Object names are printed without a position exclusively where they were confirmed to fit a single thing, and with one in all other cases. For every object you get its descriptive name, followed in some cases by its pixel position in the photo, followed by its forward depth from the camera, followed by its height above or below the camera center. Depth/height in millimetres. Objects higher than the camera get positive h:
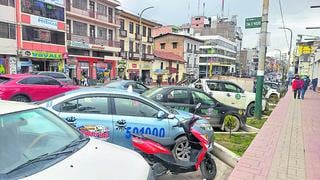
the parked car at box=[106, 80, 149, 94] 13311 -729
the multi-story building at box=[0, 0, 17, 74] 24922 +2658
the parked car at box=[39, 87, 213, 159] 5320 -853
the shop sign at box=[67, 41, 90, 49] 33156 +2875
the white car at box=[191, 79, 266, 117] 12938 -1031
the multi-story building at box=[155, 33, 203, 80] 60375 +4994
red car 11359 -833
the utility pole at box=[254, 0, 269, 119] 11602 +689
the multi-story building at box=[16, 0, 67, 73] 26750 +3302
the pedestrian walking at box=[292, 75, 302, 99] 20922 -990
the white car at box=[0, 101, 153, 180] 2488 -871
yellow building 43531 +4206
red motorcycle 4559 -1404
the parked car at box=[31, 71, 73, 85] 18470 -529
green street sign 11438 +1983
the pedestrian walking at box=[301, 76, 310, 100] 21573 -1194
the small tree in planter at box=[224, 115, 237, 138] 8953 -1558
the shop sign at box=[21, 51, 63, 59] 27078 +1328
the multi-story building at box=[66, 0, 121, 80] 33906 +3916
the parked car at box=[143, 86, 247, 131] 8836 -981
